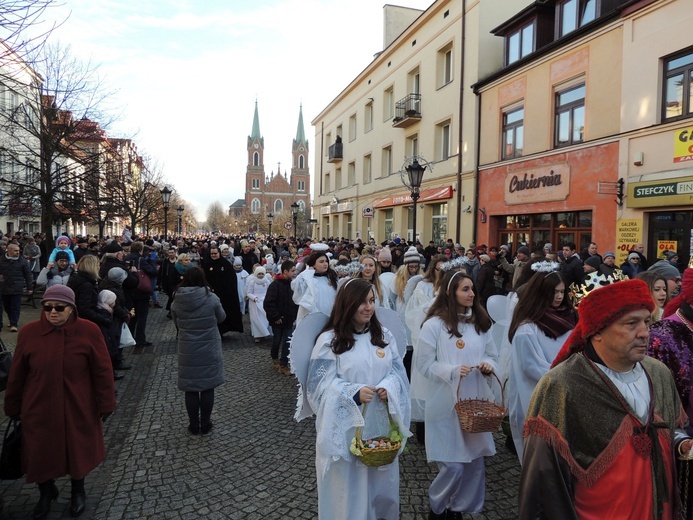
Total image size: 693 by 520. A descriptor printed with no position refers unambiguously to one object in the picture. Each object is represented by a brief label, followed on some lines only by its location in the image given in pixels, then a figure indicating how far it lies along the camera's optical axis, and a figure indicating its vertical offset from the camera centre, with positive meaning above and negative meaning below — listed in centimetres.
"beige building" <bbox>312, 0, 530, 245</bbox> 1900 +622
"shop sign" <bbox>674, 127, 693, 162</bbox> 1053 +227
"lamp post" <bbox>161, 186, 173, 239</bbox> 2175 +194
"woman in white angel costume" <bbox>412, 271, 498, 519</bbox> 349 -120
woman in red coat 364 -133
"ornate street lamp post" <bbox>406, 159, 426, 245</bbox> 1241 +169
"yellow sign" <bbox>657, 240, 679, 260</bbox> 1112 -14
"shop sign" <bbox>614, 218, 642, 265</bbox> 1184 +11
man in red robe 194 -85
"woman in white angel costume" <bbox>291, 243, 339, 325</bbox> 612 -70
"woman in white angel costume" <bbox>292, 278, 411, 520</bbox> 289 -110
